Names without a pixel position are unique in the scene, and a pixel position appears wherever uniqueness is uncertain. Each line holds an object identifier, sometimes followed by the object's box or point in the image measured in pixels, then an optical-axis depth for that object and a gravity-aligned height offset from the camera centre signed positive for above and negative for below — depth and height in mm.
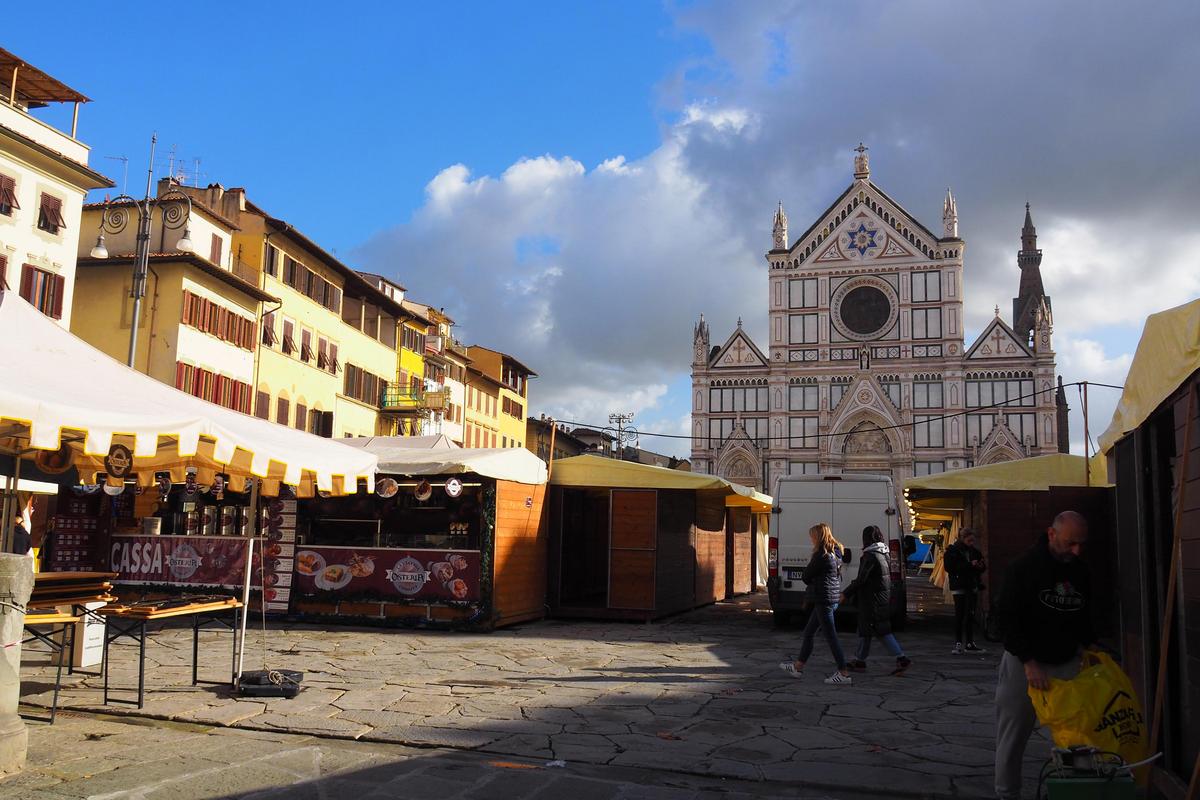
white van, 15664 +318
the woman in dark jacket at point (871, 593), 10945 -598
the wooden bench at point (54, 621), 6902 -771
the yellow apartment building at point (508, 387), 57594 +8802
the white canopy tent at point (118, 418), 6180 +698
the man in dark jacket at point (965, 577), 13203 -471
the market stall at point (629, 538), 16250 -83
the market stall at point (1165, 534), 4801 +92
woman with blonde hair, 10414 -531
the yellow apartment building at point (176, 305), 29328 +6627
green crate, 4121 -1023
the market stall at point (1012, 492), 14844 +825
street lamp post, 29141 +9537
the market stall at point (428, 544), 14070 -263
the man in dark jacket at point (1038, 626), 4922 -410
